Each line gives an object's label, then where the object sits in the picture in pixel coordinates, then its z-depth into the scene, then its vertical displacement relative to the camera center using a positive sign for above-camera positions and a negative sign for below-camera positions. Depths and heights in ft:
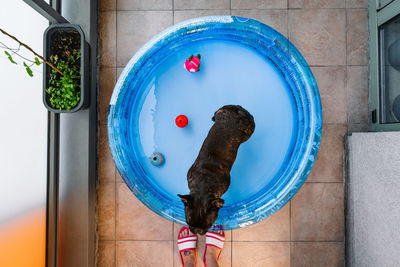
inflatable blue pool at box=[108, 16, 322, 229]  4.91 +0.67
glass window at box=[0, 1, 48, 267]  4.48 -0.12
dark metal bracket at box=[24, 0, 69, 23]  4.33 +2.55
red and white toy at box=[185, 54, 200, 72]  5.07 +1.66
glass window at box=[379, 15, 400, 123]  5.19 +1.65
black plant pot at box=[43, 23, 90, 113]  5.22 +1.85
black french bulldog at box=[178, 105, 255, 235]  3.53 -0.42
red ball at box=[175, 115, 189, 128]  5.07 +0.45
